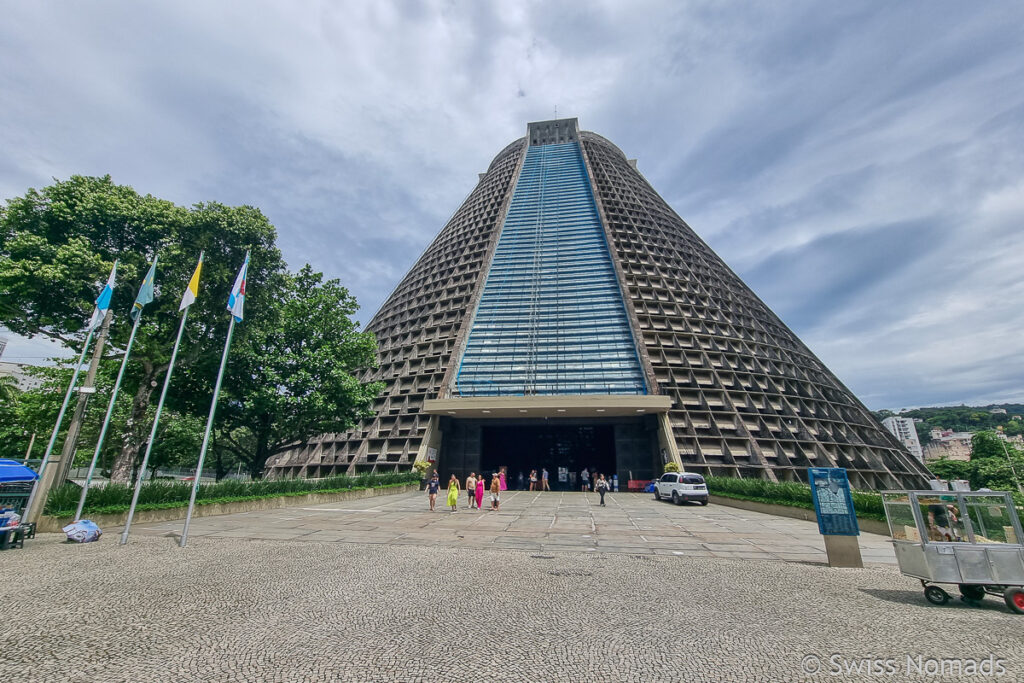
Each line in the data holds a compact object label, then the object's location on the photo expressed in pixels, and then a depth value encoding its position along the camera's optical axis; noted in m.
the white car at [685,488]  24.02
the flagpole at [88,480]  13.24
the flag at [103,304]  14.73
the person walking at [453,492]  19.27
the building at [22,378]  99.12
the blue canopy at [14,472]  11.65
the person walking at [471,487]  21.05
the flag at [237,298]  14.68
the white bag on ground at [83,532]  11.95
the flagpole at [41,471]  12.52
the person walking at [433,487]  19.89
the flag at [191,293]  14.56
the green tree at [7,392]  30.89
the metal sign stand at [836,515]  10.55
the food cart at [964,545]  7.46
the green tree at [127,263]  18.16
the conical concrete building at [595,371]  32.75
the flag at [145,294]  14.93
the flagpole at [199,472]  11.41
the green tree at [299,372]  25.00
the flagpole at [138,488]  11.64
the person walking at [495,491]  20.59
